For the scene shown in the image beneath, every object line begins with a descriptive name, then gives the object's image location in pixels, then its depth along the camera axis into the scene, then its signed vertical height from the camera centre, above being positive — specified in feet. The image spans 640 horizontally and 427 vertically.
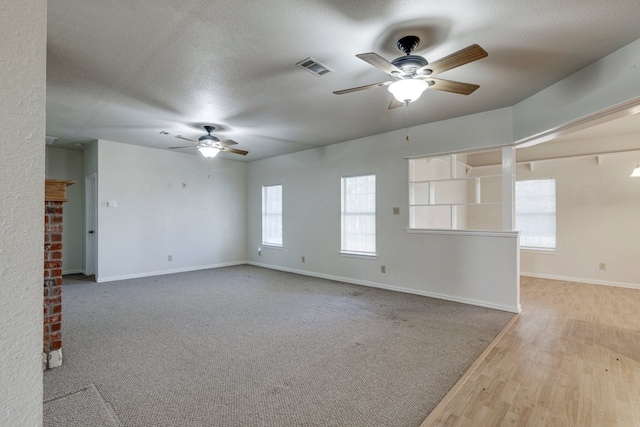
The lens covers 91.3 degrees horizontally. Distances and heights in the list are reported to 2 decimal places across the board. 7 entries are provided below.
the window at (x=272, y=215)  23.27 -0.05
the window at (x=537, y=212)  19.93 +0.12
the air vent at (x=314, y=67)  8.97 +4.38
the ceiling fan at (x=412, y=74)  7.50 +3.54
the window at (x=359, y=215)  17.74 -0.05
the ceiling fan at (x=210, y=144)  15.56 +3.55
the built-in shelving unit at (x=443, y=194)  16.14 +1.25
